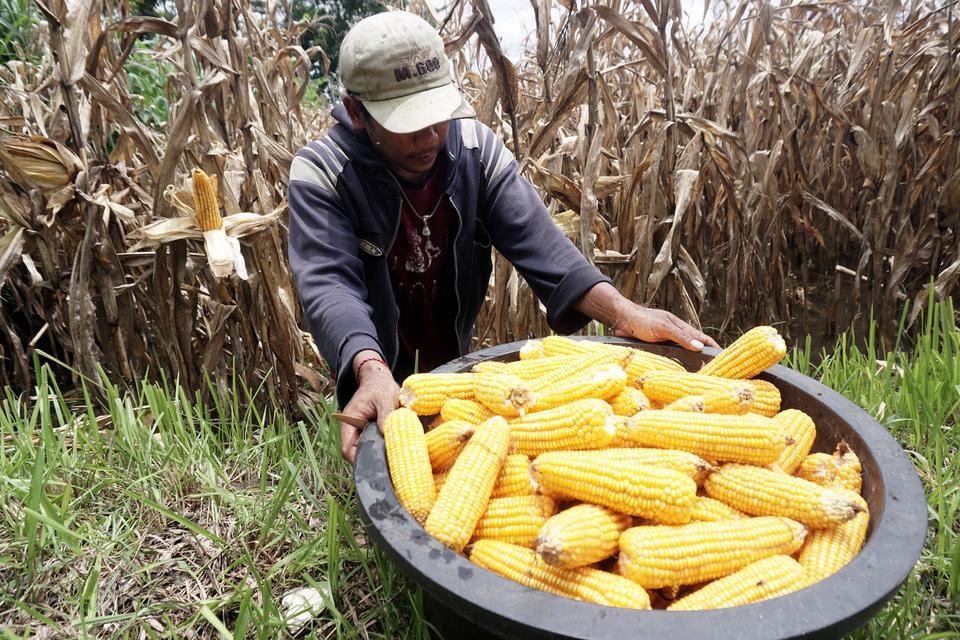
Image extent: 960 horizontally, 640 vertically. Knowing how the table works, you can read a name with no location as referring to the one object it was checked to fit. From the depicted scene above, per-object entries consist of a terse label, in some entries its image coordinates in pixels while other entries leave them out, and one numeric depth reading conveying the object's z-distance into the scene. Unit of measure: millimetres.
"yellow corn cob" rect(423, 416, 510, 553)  1361
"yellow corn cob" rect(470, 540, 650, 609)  1223
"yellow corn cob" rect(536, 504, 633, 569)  1235
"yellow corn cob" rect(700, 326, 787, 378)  1830
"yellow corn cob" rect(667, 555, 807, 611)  1232
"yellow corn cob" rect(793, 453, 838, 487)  1574
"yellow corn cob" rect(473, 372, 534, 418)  1739
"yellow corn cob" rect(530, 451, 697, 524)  1361
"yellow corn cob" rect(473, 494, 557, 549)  1434
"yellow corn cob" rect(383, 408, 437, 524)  1469
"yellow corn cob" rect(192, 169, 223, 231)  2672
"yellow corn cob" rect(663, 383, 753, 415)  1718
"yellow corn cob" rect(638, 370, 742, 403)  1754
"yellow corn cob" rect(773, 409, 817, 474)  1639
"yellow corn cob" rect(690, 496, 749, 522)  1458
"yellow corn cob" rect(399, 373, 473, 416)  1834
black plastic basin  1042
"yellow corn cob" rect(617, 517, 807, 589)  1286
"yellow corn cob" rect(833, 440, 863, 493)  1546
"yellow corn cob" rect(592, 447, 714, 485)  1473
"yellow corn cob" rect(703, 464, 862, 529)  1360
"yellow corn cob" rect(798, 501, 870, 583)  1329
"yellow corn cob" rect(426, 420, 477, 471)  1645
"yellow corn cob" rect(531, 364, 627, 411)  1728
